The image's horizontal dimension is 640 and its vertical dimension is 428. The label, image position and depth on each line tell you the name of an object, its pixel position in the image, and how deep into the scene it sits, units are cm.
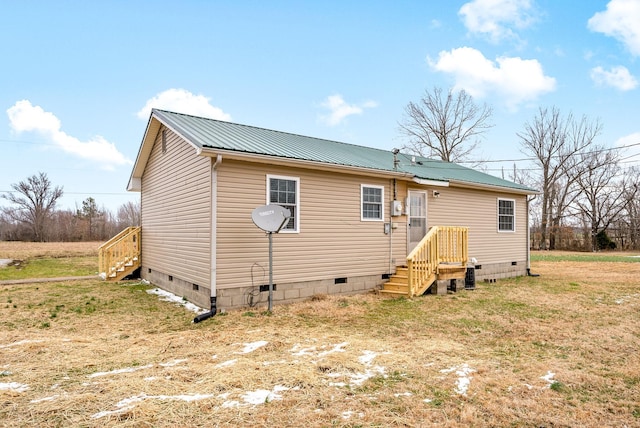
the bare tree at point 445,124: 2970
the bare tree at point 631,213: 3173
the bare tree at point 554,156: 3269
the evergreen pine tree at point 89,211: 4814
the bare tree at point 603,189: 3238
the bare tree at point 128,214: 5019
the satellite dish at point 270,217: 710
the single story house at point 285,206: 769
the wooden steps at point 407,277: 950
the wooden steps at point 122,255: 1239
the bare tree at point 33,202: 4175
